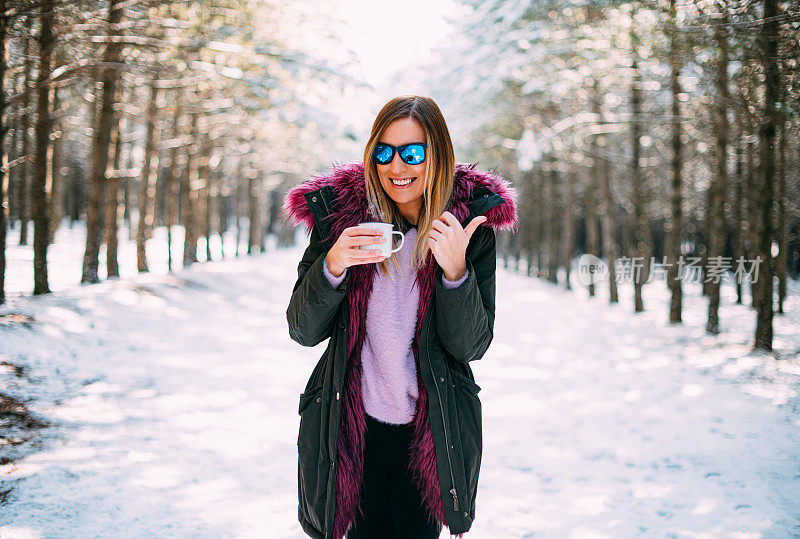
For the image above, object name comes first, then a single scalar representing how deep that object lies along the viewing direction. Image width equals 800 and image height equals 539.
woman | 1.93
